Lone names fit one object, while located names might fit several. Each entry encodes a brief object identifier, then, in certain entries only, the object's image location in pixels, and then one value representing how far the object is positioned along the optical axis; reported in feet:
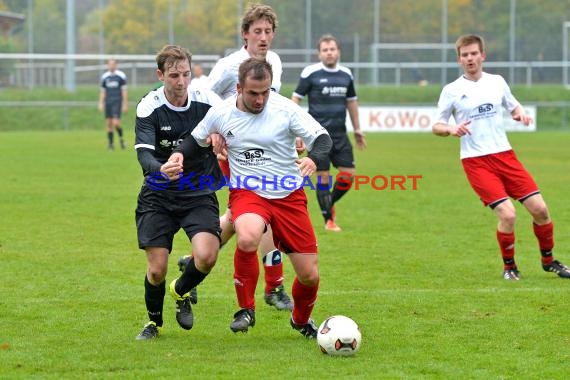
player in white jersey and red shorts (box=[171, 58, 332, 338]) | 42.93
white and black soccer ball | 40.19
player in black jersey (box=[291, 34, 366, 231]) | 82.64
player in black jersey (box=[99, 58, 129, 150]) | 171.32
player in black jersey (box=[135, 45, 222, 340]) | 43.55
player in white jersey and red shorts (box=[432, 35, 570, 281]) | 59.82
